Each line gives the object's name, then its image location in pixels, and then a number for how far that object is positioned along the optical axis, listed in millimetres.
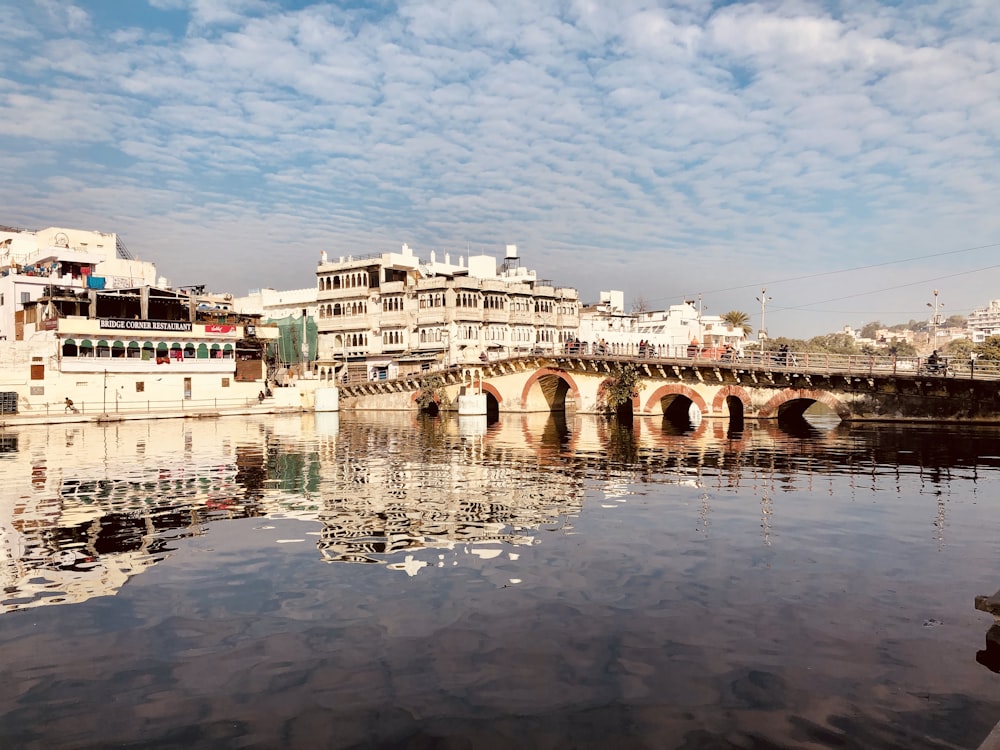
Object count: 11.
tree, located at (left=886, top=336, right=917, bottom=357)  177325
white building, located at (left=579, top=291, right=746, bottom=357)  105750
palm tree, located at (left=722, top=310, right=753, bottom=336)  136750
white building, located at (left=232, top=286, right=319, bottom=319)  107000
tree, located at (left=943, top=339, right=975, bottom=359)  148238
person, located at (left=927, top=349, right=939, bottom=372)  53812
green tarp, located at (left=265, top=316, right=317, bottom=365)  88438
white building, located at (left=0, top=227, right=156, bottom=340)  72750
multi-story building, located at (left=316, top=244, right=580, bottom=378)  87125
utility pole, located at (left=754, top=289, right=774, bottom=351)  72562
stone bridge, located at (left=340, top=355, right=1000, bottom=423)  53531
